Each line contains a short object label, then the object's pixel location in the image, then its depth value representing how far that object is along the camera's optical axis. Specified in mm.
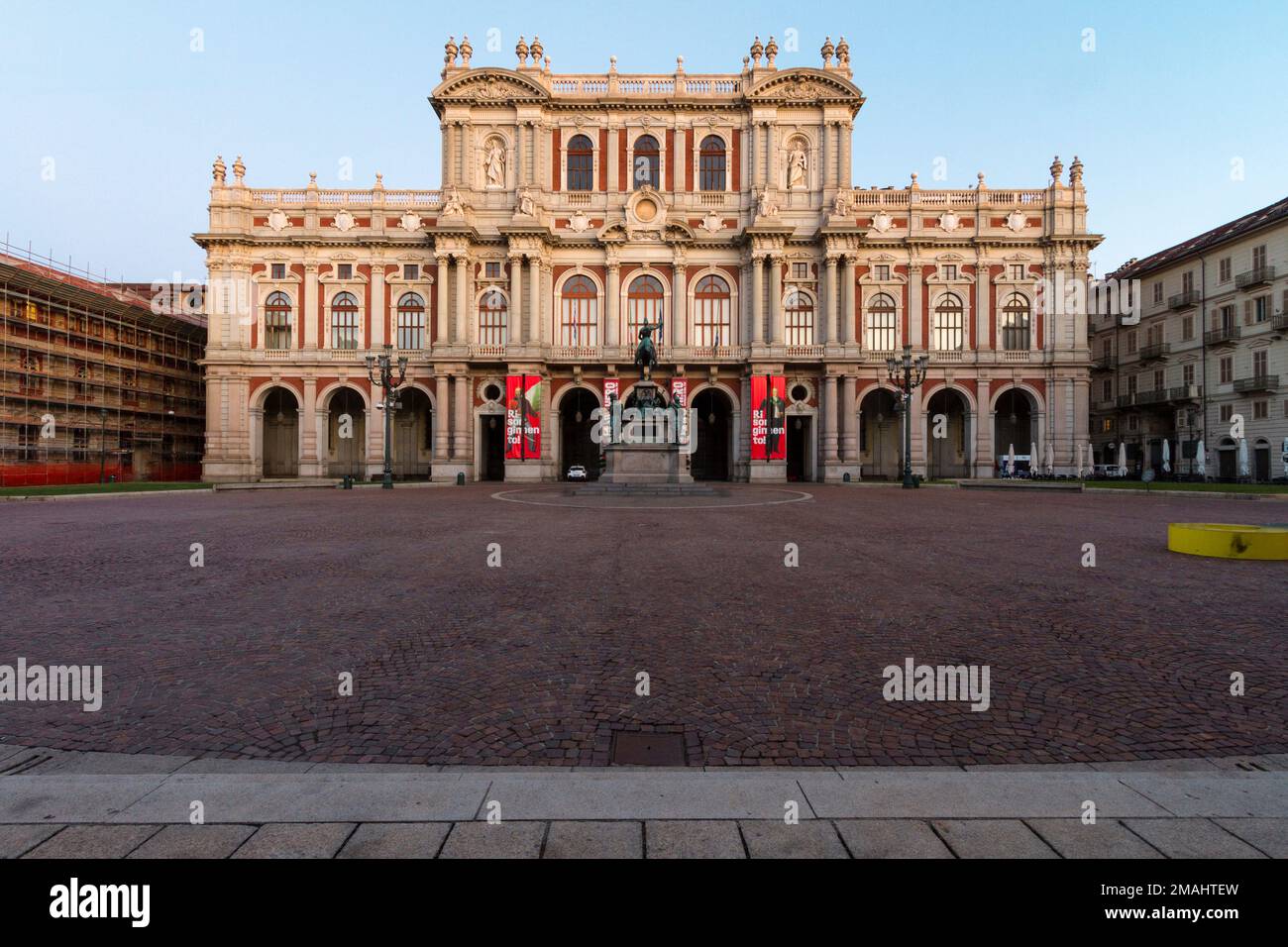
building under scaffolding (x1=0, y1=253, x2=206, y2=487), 36562
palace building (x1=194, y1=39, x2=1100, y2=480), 41438
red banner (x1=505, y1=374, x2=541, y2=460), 40375
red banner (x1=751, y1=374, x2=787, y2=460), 40438
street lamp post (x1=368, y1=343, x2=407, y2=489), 32000
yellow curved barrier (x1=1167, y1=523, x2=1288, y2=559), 10094
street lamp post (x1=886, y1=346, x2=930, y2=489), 32312
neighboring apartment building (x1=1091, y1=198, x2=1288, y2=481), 39250
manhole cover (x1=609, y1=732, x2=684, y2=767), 3602
